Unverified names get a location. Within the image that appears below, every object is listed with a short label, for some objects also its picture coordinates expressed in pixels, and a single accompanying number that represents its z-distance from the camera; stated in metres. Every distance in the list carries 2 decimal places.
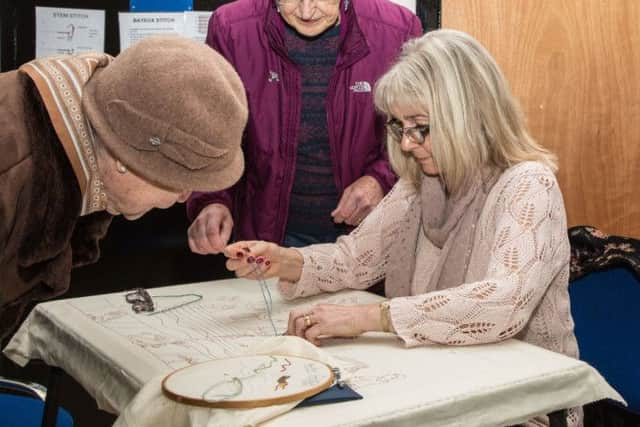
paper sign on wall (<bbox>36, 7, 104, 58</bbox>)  3.01
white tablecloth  1.42
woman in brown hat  1.31
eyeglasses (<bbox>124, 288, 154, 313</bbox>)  2.02
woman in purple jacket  2.47
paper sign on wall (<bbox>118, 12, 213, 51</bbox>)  3.13
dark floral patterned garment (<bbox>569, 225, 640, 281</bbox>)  2.19
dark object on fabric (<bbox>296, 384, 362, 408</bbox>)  1.39
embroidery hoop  1.36
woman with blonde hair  1.77
